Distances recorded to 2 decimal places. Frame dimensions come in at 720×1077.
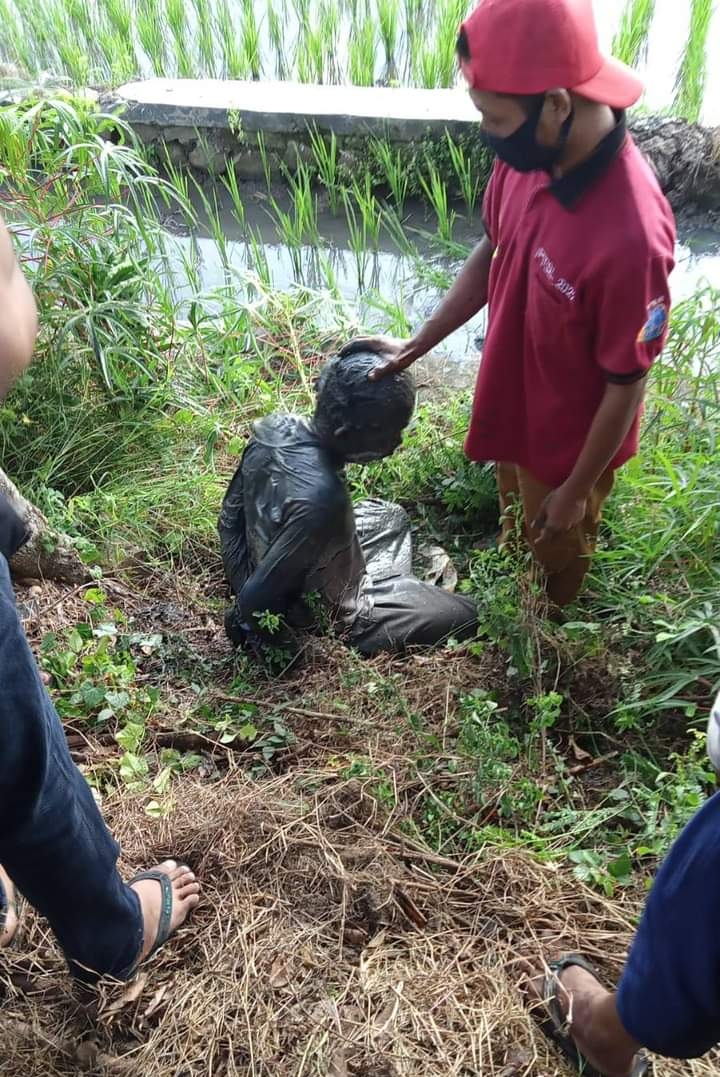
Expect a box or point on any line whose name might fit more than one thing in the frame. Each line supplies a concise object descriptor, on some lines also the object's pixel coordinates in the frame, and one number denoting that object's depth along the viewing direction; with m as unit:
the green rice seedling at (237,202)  4.23
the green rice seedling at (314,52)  5.64
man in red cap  1.65
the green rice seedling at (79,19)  5.66
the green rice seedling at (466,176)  4.50
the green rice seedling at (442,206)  4.13
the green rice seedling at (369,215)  4.07
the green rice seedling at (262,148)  4.67
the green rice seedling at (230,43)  5.68
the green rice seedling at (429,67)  5.39
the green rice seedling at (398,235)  4.24
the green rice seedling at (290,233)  4.10
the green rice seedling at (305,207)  4.07
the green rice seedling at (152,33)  5.64
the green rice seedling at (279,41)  5.77
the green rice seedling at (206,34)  5.68
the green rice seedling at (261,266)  4.09
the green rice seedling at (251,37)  5.66
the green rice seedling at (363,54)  5.43
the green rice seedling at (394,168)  4.41
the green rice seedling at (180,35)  5.59
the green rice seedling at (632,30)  4.99
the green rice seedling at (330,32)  5.64
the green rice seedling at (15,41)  5.71
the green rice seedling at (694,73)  4.94
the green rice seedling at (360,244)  4.23
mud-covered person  2.04
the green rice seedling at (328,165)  4.49
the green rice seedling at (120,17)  5.57
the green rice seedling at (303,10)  5.73
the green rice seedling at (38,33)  5.71
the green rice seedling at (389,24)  5.44
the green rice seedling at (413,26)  5.53
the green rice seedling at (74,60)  5.43
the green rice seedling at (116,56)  5.53
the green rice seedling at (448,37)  5.18
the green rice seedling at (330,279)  4.00
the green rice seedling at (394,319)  3.72
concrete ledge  4.91
